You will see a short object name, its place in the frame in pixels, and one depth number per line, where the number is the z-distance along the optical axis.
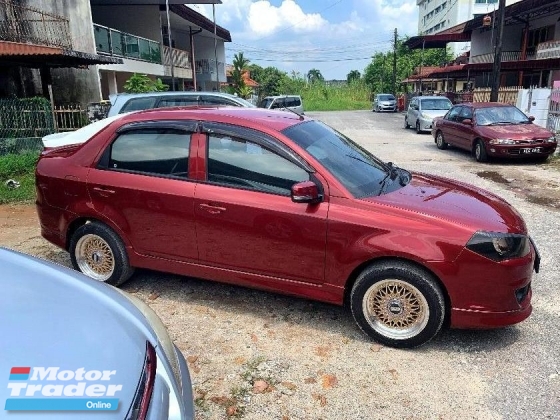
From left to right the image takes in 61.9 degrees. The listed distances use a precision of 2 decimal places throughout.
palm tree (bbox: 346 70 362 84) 89.07
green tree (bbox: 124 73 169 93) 18.52
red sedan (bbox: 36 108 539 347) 3.30
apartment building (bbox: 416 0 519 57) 70.38
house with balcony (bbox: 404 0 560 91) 27.83
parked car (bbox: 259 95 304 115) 25.05
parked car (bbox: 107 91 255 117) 9.59
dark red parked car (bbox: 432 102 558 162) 10.97
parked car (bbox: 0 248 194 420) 1.54
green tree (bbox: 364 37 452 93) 60.59
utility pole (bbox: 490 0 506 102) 17.17
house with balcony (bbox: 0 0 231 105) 14.03
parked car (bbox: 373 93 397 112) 38.03
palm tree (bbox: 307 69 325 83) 98.55
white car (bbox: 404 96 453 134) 19.53
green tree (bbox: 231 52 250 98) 37.69
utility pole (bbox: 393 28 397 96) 52.06
